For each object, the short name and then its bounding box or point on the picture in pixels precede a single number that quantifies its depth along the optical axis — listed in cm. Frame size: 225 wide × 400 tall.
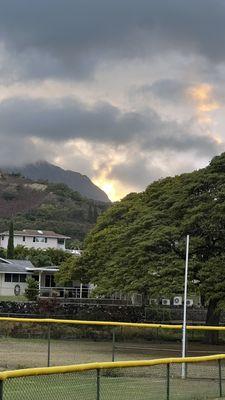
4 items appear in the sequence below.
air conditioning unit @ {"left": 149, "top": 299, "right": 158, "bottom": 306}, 5677
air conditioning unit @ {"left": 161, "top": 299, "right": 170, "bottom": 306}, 6122
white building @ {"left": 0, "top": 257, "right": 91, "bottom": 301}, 6975
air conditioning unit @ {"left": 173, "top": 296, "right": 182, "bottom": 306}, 5923
